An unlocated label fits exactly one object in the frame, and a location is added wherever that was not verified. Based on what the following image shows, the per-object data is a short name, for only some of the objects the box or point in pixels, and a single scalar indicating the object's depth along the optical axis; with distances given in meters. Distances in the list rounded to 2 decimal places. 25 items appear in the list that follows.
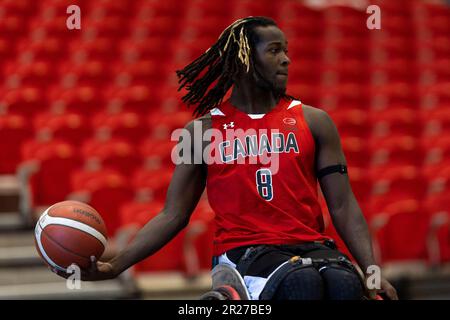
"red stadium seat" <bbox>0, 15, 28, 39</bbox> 18.66
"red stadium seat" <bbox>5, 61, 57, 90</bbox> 16.31
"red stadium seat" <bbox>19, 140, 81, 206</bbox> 12.69
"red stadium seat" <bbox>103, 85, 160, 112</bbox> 16.46
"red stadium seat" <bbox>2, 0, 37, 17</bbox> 19.76
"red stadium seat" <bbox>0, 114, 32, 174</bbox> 13.18
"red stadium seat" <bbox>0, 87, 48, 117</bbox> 14.70
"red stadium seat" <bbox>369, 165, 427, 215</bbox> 13.30
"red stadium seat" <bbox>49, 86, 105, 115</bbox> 15.57
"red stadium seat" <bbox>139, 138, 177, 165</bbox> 14.20
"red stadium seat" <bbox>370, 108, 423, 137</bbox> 17.05
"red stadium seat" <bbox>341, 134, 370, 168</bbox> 15.04
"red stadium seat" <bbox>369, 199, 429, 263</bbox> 12.59
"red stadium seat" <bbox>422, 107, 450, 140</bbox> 16.98
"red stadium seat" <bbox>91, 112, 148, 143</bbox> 14.81
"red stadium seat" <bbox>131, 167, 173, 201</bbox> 12.77
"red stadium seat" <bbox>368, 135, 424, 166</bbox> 15.50
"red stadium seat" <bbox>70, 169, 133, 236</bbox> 12.16
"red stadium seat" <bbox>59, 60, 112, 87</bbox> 17.06
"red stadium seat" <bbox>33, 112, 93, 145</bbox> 14.02
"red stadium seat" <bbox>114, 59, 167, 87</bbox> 17.86
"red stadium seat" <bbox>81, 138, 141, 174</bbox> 13.49
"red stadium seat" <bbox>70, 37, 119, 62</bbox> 18.33
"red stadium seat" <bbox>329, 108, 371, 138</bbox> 16.52
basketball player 5.39
